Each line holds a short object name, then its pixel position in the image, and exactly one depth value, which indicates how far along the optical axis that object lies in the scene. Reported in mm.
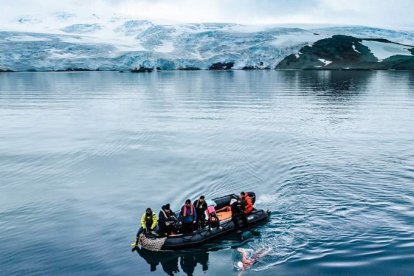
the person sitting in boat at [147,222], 18109
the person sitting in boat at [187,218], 18672
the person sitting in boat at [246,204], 19812
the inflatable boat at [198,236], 17781
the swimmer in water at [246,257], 15938
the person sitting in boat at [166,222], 18281
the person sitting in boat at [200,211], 19219
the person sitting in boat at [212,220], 19094
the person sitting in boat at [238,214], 19766
